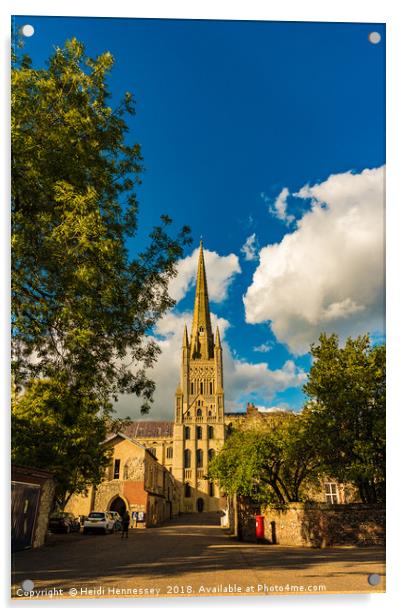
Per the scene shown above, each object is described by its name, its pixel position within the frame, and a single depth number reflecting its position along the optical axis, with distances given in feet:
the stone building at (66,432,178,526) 124.57
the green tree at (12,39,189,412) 26.45
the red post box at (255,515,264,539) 62.34
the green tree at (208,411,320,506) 61.98
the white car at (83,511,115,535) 91.50
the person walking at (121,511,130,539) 76.48
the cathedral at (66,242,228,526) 282.97
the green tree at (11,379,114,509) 70.33
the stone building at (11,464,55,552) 38.14
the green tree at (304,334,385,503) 52.75
